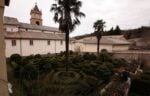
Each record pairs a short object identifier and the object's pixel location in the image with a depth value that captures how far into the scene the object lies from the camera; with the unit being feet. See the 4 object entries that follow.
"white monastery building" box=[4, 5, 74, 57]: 46.11
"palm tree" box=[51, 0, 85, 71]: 29.91
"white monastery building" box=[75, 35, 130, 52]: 67.24
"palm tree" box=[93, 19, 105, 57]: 53.92
